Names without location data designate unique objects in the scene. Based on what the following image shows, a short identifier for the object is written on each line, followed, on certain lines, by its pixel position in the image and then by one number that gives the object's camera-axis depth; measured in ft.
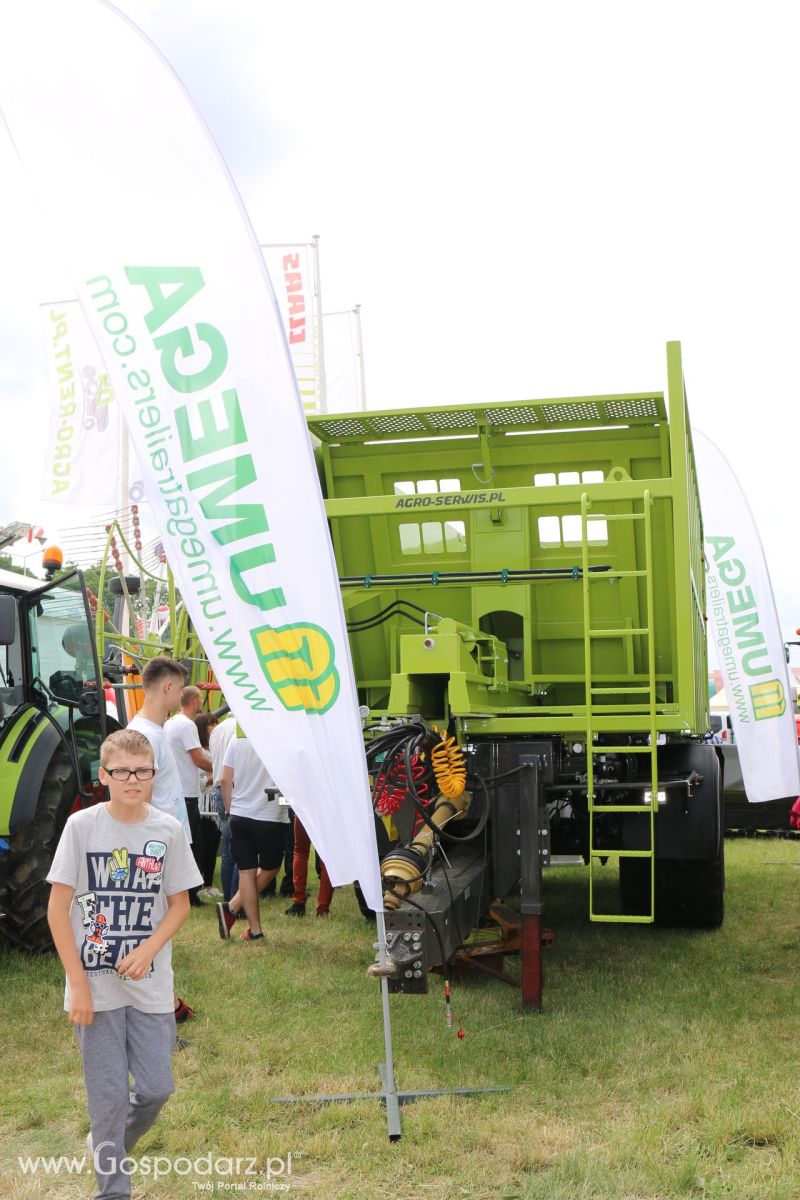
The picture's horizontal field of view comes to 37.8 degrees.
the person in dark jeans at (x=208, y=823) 32.58
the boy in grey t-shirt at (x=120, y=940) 10.63
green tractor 21.99
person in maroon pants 27.43
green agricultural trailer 18.74
